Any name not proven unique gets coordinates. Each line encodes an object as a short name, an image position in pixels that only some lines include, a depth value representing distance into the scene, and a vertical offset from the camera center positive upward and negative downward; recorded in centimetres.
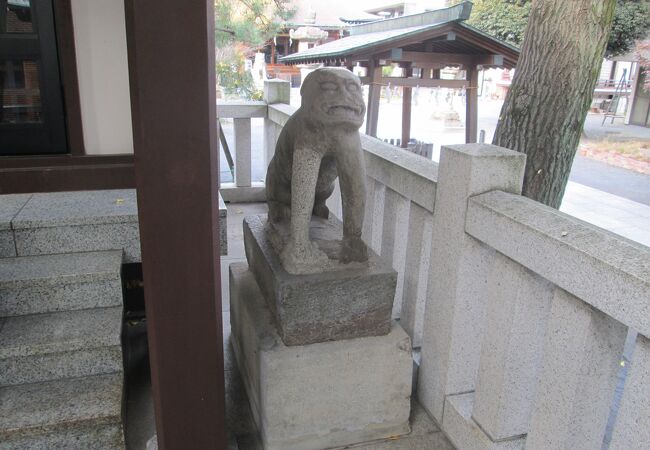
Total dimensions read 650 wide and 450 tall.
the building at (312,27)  2472 +272
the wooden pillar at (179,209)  136 -37
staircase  223 -120
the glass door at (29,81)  254 -5
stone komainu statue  195 -28
